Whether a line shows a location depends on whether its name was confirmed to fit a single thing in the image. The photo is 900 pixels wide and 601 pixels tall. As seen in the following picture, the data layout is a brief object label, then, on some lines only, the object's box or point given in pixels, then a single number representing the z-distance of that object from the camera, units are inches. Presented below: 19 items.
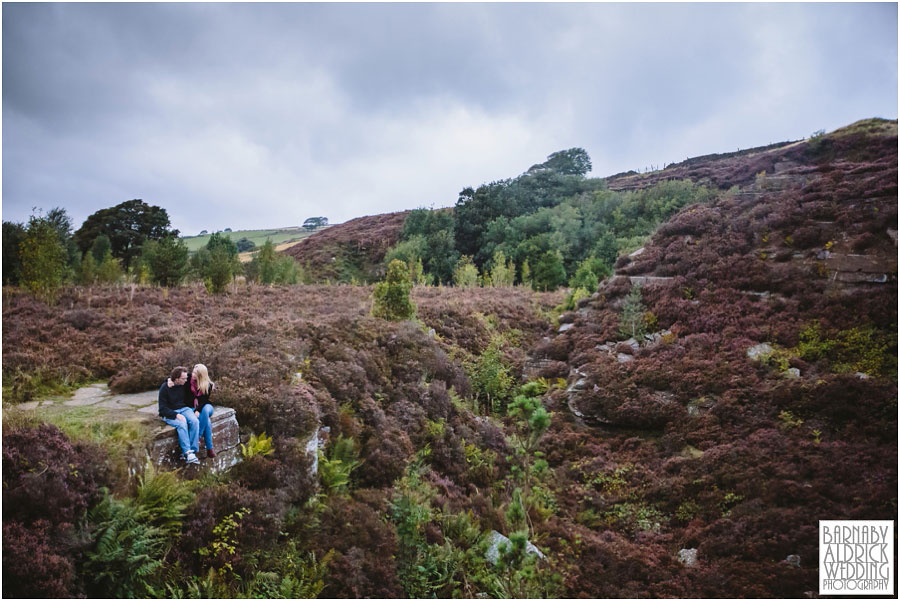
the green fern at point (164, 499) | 205.2
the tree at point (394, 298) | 570.9
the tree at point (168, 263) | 781.3
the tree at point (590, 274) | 957.2
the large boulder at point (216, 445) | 232.7
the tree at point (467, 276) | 1305.4
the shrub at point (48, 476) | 175.0
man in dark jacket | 234.8
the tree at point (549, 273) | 1278.3
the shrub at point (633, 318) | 597.0
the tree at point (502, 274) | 1312.7
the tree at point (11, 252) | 662.5
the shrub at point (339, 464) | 293.1
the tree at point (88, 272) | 793.6
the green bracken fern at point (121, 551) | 181.0
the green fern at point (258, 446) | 262.4
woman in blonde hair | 246.4
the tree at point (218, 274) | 766.5
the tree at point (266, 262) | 1031.6
